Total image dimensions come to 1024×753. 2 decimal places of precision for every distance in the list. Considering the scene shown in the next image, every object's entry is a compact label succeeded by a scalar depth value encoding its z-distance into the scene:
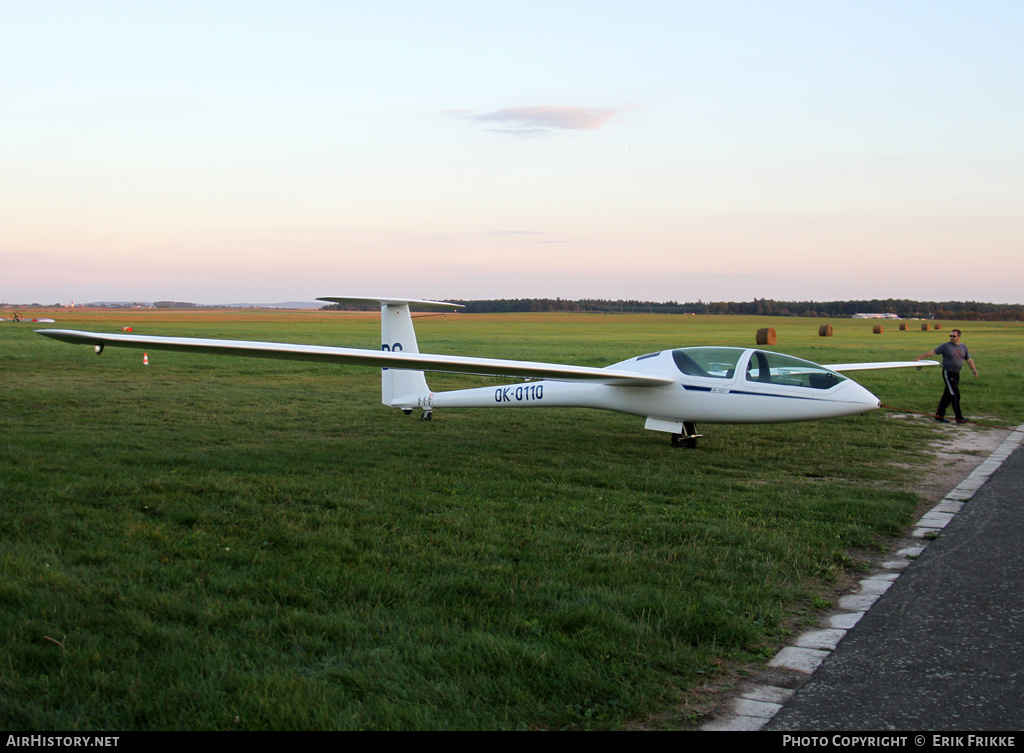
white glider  10.81
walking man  15.41
